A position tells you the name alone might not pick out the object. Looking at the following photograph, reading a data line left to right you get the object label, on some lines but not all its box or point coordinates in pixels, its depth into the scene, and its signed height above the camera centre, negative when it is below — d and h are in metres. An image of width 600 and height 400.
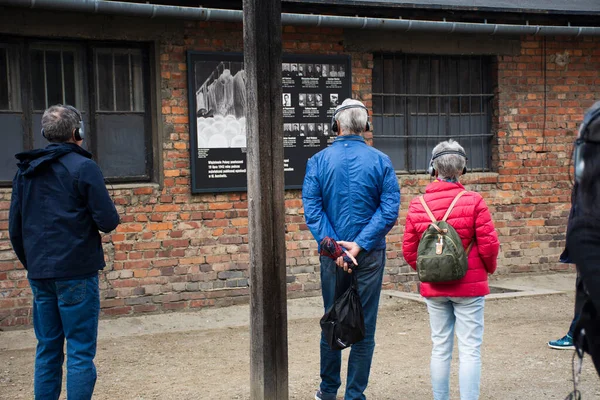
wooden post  4.68 -0.28
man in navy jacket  4.64 -0.52
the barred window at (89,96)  7.84 +0.60
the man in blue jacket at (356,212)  4.99 -0.39
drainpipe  7.38 +1.37
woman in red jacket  4.70 -0.77
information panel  8.45 +0.43
